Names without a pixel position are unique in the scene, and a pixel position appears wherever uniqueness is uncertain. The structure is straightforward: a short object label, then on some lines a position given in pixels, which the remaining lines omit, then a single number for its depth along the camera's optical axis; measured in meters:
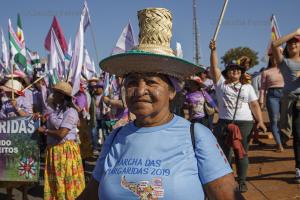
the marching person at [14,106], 5.49
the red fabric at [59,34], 9.41
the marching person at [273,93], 7.47
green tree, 40.41
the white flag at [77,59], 6.32
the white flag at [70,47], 9.86
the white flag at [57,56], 9.02
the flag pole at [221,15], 3.86
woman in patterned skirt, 4.89
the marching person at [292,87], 5.05
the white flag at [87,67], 13.33
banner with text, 5.30
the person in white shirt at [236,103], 5.28
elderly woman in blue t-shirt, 2.00
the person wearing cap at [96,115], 10.15
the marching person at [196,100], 7.78
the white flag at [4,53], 12.00
